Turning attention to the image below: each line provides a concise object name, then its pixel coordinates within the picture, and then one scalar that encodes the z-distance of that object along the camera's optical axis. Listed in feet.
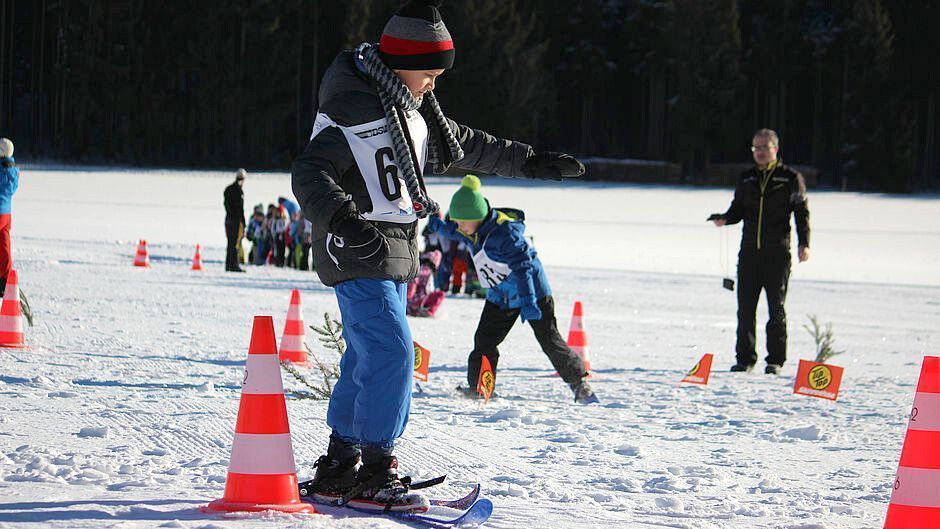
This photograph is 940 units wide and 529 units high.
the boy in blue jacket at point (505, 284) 50.08
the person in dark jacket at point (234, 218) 125.39
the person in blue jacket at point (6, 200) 79.30
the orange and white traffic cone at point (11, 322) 57.11
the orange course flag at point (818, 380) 53.72
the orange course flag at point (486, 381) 49.24
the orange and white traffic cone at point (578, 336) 61.26
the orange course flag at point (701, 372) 56.70
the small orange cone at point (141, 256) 119.55
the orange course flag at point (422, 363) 52.85
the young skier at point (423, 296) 87.81
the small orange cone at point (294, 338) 58.80
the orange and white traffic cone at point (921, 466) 26.58
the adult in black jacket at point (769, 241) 63.72
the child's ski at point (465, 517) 26.48
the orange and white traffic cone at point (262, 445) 26.16
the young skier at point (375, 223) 27.07
